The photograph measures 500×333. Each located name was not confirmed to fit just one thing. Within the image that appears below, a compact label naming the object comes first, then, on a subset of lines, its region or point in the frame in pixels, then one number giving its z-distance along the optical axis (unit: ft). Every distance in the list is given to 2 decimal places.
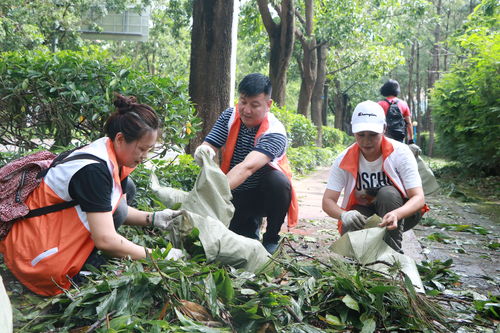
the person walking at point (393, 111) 27.14
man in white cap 12.07
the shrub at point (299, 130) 45.58
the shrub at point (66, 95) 15.66
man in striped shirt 12.85
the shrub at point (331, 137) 76.38
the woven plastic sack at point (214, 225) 10.13
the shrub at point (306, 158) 41.52
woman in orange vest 9.02
